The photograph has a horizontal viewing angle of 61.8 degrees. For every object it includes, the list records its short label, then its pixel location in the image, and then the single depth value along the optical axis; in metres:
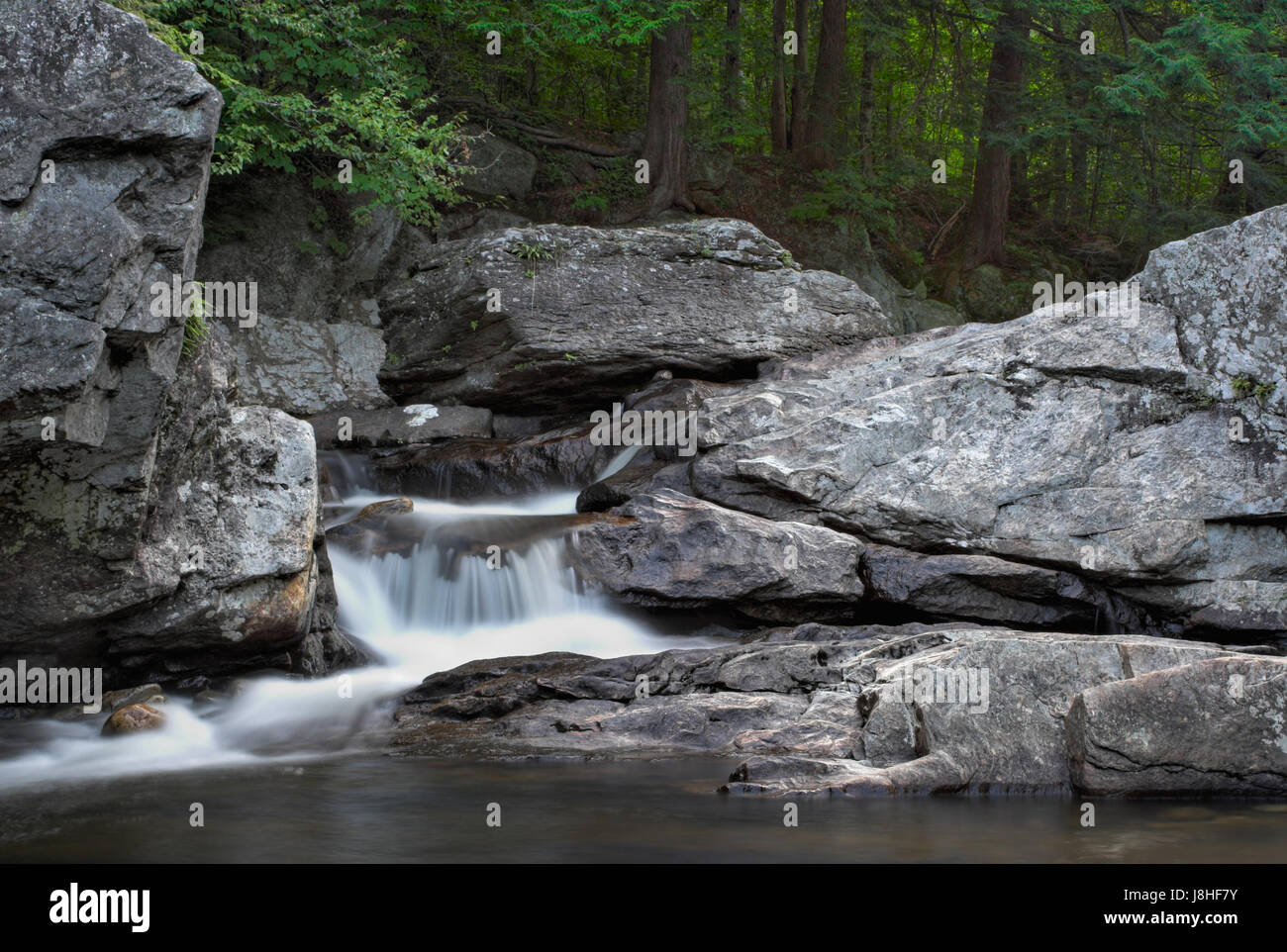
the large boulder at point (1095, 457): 10.66
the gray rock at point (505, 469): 13.34
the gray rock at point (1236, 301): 11.05
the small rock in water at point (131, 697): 8.61
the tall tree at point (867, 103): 20.94
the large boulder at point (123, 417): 6.53
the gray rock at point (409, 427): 14.78
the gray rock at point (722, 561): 10.59
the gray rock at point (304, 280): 18.09
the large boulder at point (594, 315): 14.45
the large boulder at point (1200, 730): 6.22
